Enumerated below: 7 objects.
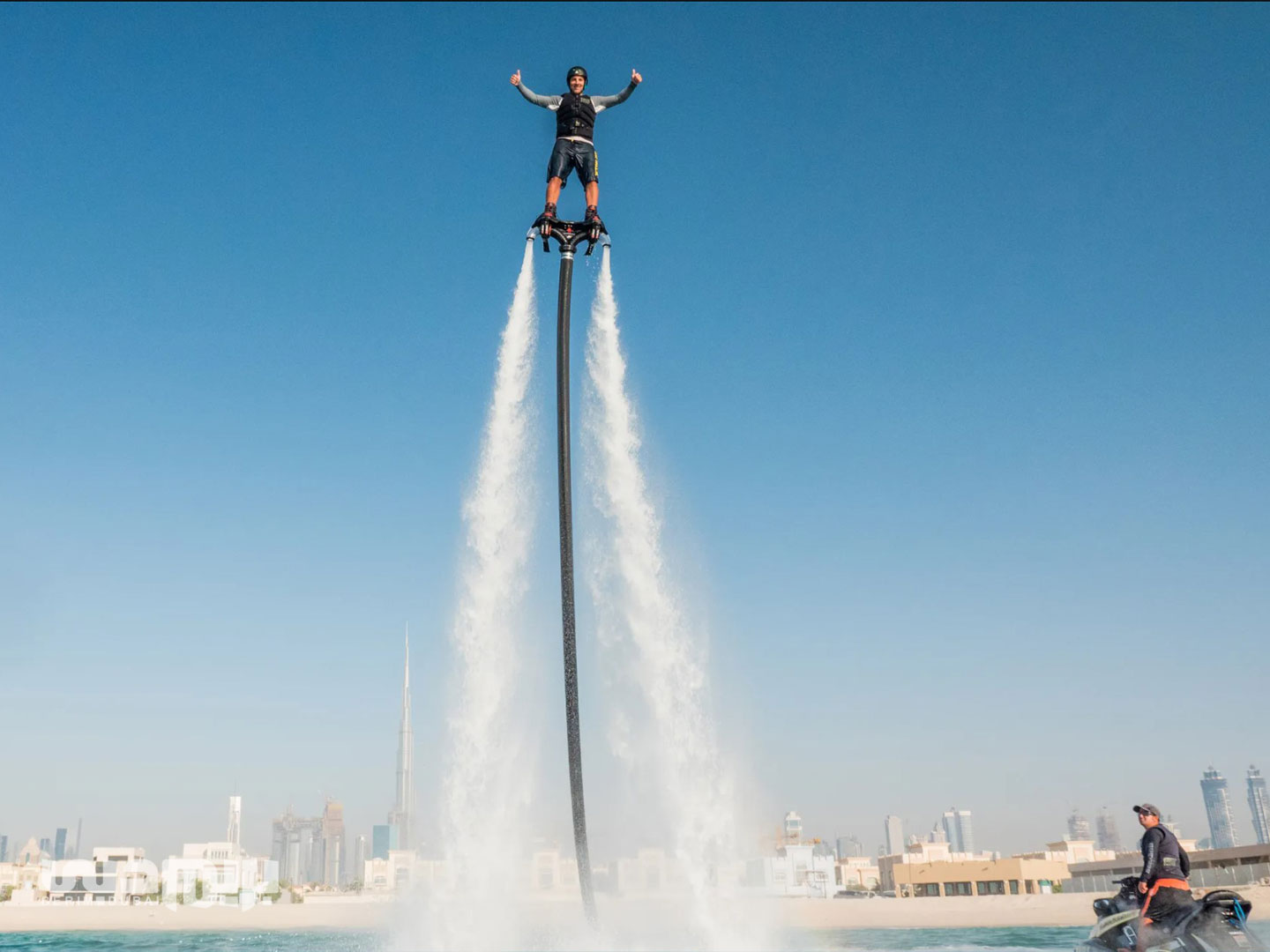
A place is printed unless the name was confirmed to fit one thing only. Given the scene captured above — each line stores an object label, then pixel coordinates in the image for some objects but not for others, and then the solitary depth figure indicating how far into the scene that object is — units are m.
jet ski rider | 11.50
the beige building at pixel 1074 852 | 84.62
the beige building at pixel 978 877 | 69.75
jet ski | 11.09
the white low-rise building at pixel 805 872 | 68.12
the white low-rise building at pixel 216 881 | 101.94
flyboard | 12.85
